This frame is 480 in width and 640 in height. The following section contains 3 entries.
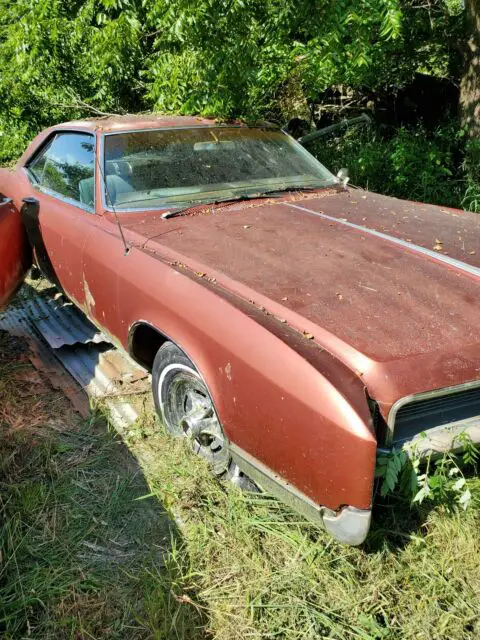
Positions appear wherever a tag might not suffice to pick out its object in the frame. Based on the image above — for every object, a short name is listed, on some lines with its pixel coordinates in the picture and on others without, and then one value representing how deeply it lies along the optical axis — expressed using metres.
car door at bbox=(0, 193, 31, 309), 3.73
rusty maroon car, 1.84
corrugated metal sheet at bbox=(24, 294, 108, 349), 3.85
